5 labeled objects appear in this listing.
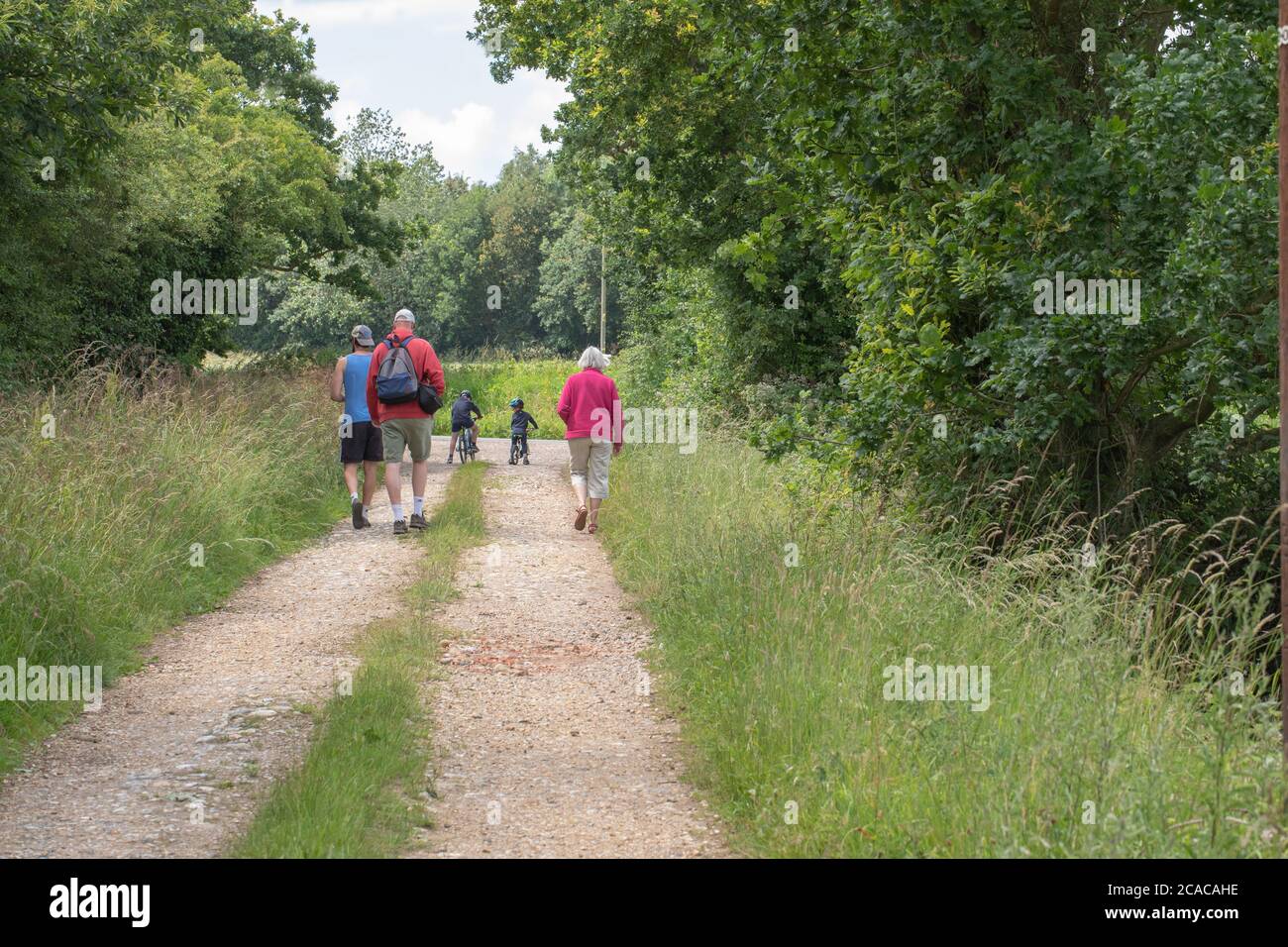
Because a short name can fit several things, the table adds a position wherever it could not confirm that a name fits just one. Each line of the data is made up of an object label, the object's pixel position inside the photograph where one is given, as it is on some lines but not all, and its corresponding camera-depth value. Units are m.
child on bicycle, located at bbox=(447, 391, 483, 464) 24.47
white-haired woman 13.88
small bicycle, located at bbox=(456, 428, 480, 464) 25.23
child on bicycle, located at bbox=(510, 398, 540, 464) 24.56
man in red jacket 13.17
